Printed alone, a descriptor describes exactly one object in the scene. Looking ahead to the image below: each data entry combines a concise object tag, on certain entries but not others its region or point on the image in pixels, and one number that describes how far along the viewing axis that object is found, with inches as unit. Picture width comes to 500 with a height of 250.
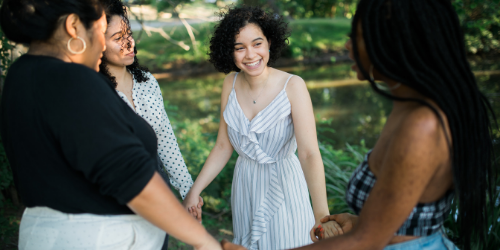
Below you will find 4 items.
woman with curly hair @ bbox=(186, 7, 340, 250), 93.7
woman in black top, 48.8
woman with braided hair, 46.6
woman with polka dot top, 88.3
